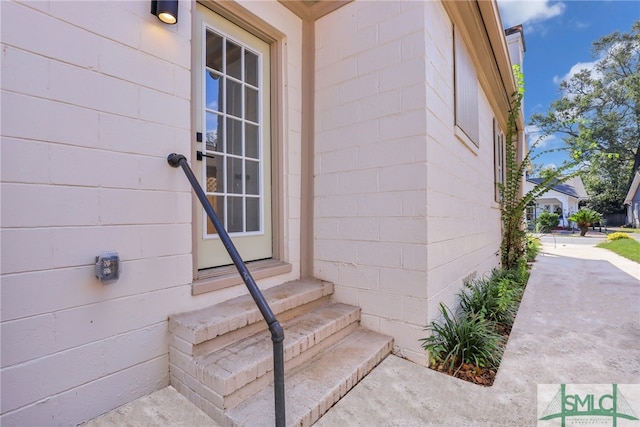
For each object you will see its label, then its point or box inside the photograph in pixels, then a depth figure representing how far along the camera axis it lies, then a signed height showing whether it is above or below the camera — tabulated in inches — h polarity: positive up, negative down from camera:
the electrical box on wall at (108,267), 64.7 -10.9
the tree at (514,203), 194.9 +8.9
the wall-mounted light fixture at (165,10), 74.4 +50.8
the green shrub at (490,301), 126.1 -36.6
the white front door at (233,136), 90.9 +26.7
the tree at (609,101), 890.7 +348.3
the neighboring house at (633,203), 921.6 +39.9
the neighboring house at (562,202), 937.5 +44.7
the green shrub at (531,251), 258.0 -33.3
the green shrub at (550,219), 698.1 -7.8
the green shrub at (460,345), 91.8 -39.8
